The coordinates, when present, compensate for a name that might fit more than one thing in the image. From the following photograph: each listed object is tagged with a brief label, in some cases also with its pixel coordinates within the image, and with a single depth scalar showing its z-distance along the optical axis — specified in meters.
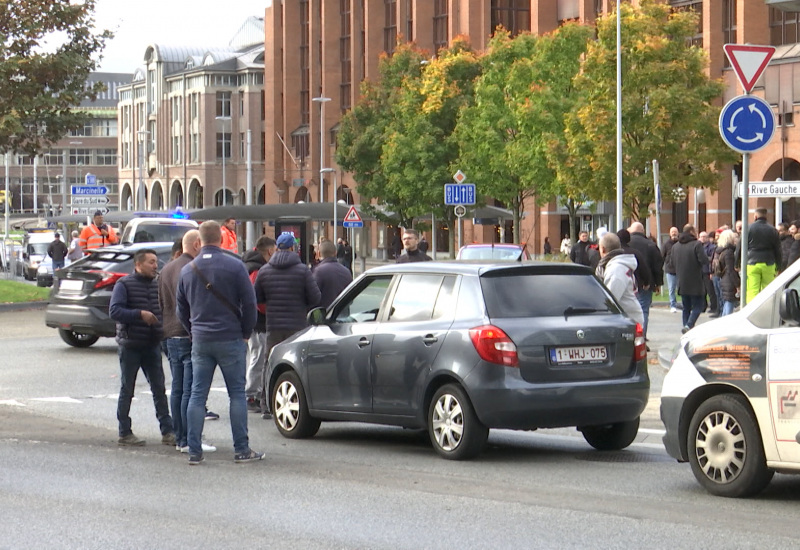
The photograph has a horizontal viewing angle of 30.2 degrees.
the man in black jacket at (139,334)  12.04
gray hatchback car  10.73
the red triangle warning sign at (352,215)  53.31
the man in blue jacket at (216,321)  10.82
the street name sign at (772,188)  16.38
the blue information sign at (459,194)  36.06
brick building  60.88
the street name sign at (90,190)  46.16
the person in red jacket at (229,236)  23.72
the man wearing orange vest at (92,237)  33.28
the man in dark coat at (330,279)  14.84
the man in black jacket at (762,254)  22.36
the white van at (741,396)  8.60
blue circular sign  13.88
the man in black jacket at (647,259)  20.64
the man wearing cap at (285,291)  13.77
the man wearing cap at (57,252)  44.47
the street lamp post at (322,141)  85.45
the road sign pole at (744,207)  13.64
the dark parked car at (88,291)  21.97
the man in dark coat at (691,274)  24.06
